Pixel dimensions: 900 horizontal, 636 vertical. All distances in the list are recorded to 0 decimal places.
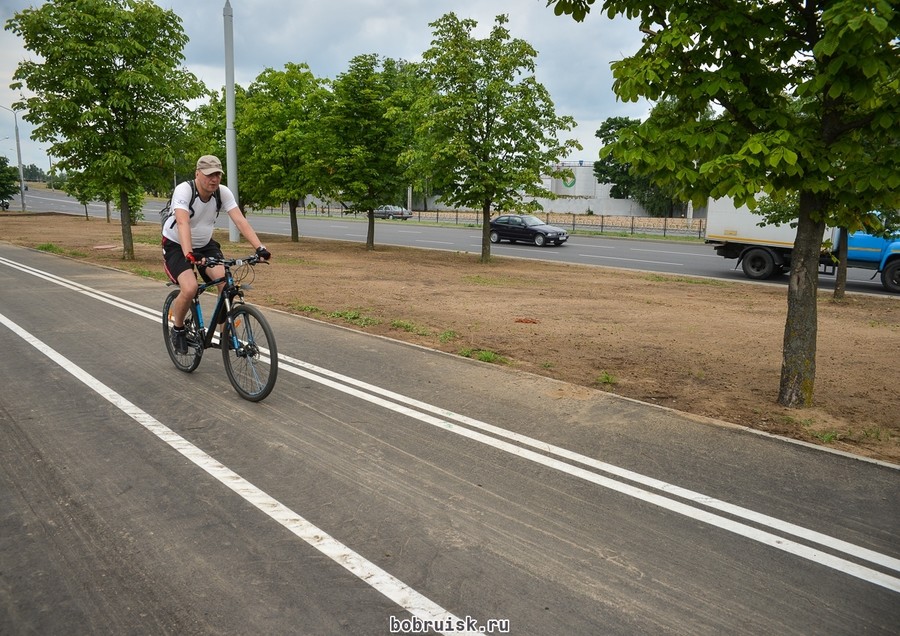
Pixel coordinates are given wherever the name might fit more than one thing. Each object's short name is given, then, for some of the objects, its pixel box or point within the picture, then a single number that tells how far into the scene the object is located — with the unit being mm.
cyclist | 5953
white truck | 18312
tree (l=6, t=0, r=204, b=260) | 17156
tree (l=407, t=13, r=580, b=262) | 21297
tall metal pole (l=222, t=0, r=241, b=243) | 22922
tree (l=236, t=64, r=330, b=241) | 27609
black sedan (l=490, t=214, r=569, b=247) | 33688
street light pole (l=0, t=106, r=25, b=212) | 59144
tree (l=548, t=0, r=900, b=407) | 5215
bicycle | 5789
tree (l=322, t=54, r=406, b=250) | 26328
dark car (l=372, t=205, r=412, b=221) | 64375
